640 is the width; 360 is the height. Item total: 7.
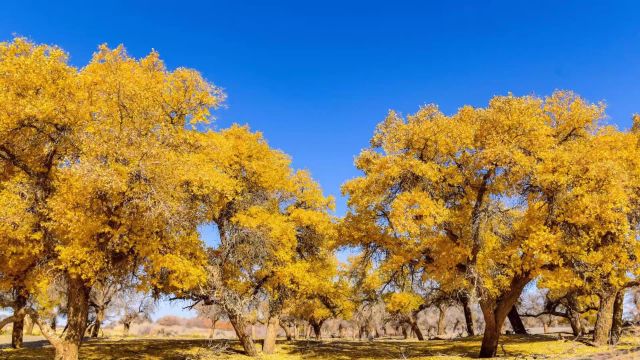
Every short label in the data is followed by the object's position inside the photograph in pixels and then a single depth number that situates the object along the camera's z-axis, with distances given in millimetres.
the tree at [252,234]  20969
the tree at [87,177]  14102
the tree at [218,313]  22334
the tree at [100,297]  16652
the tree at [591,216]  15008
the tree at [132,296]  17400
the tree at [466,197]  16312
